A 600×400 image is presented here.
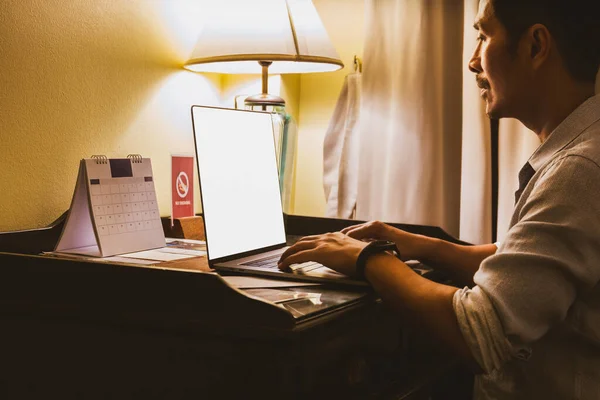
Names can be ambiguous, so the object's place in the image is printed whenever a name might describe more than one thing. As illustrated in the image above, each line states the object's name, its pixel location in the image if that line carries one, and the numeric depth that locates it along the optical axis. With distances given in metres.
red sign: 1.70
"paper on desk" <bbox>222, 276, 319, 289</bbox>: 1.15
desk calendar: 1.36
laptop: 1.31
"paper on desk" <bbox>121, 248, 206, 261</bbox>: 1.39
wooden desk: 0.91
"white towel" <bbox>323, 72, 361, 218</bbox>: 2.18
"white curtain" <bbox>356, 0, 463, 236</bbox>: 2.01
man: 0.99
